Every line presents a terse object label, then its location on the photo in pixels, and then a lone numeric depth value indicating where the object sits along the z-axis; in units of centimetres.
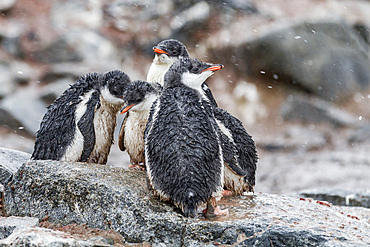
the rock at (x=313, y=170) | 1536
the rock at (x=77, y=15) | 2033
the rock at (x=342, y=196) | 1101
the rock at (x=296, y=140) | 1925
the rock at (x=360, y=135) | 1916
